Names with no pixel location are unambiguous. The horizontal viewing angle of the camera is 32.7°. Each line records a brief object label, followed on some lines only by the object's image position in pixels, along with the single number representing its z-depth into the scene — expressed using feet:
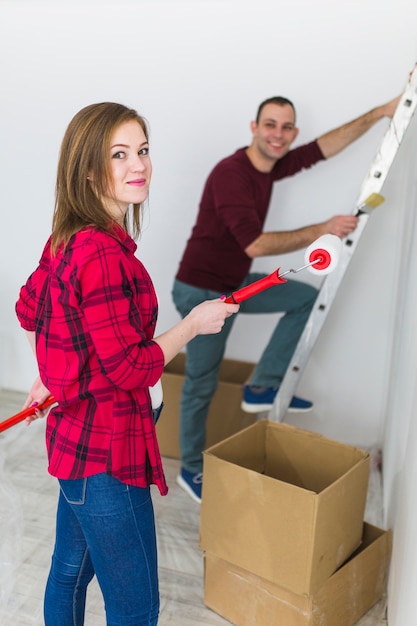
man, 7.47
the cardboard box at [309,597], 5.74
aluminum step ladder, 6.10
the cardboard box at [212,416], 8.83
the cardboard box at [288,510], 5.53
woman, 3.98
